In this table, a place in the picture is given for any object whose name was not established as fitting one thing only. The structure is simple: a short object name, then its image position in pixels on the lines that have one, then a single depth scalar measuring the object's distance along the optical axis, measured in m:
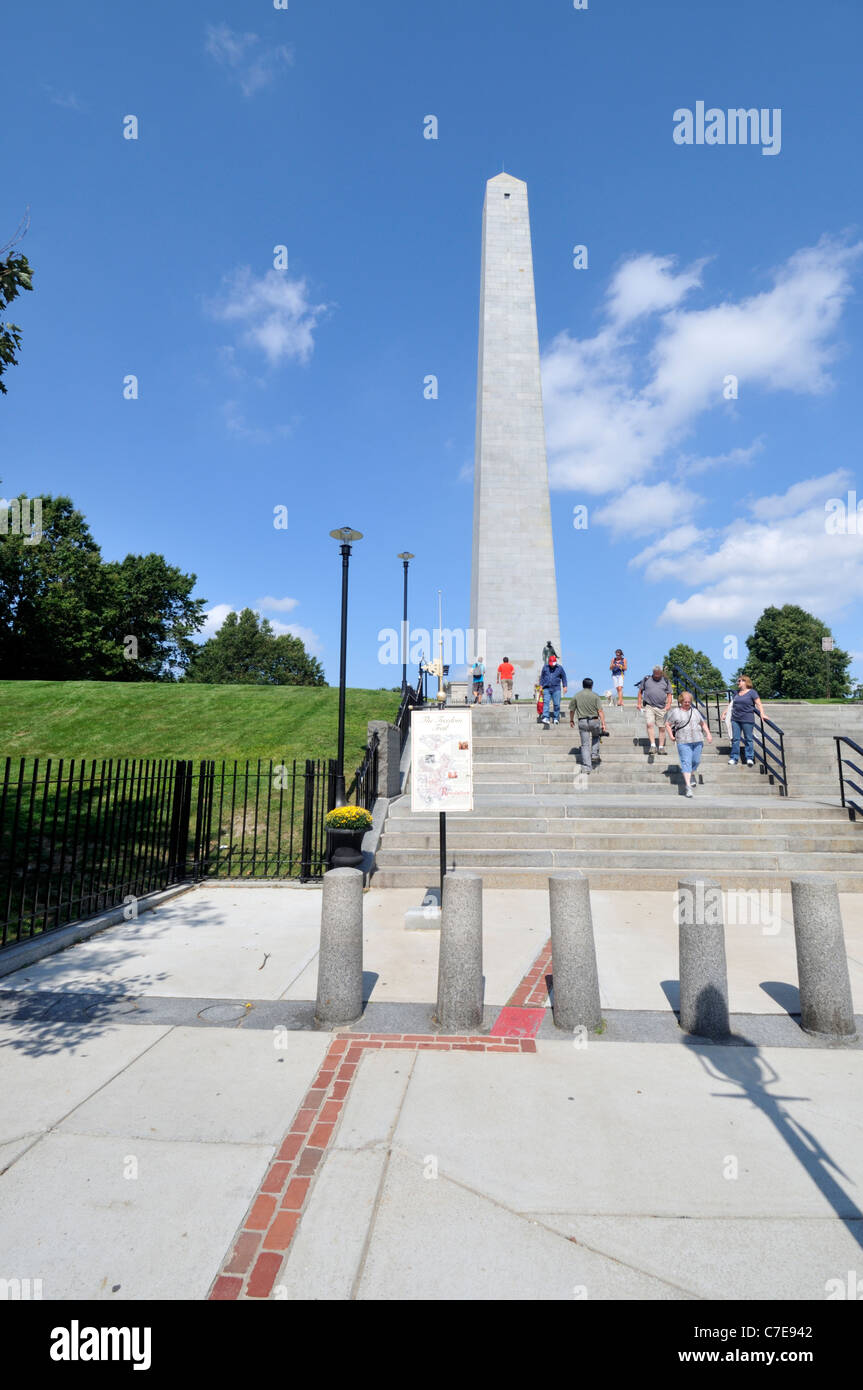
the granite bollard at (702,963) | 4.63
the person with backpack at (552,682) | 16.38
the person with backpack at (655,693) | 14.39
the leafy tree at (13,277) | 6.59
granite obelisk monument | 29.23
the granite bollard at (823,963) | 4.64
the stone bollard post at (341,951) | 4.86
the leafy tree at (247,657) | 83.00
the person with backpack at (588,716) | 13.34
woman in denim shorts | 11.54
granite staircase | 9.40
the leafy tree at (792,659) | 71.69
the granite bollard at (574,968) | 4.80
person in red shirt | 22.30
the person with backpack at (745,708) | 12.89
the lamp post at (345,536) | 12.00
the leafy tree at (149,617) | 49.28
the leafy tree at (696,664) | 84.75
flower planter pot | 9.10
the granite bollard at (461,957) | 4.79
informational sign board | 6.94
